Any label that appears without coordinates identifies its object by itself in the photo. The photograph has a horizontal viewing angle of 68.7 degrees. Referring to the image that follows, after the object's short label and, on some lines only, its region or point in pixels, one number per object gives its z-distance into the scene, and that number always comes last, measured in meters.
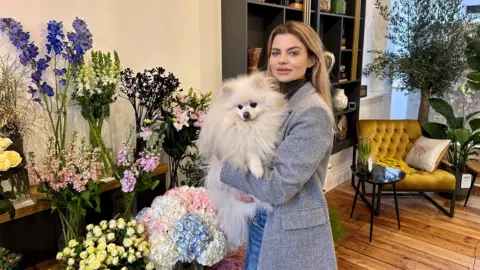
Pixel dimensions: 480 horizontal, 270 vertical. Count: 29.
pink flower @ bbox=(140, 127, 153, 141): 1.73
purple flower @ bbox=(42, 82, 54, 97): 1.58
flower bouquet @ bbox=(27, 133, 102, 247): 1.43
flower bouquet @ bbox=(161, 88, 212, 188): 1.86
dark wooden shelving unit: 2.47
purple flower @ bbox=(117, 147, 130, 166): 1.59
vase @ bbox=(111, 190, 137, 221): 1.70
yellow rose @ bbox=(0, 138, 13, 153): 1.24
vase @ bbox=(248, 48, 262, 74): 2.63
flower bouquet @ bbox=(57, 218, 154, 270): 1.36
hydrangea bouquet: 1.47
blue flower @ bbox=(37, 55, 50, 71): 1.56
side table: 3.04
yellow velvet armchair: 3.88
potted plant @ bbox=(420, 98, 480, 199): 3.58
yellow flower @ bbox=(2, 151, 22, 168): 1.23
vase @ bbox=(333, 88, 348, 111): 3.81
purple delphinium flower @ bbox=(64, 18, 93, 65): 1.64
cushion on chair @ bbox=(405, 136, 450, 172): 3.52
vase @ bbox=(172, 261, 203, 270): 1.63
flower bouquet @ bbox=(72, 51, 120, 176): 1.68
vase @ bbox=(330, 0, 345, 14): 3.58
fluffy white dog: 1.21
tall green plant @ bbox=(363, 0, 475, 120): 3.82
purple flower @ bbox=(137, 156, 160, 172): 1.60
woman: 1.13
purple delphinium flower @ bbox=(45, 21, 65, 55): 1.57
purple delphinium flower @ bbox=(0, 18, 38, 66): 1.48
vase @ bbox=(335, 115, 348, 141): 4.08
